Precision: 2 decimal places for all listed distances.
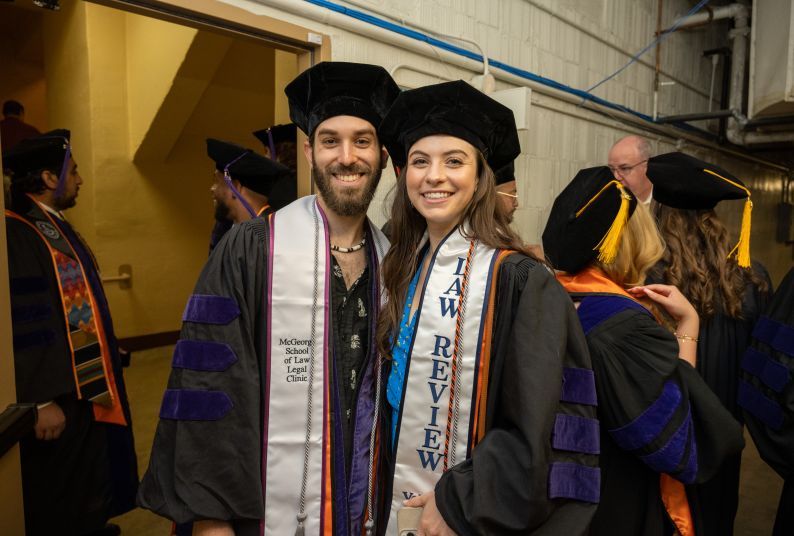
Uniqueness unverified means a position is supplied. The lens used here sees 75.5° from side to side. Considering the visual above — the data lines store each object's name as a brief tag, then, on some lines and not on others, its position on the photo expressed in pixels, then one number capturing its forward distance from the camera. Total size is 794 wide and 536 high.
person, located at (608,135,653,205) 3.29
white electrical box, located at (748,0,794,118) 4.39
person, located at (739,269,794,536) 1.66
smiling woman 1.10
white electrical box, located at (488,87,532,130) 3.33
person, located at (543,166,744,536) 1.33
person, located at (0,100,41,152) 5.33
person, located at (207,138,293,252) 2.87
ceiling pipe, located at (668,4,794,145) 5.62
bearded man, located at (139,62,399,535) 1.29
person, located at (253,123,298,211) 2.98
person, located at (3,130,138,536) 2.29
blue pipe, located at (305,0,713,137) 2.50
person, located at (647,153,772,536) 1.82
